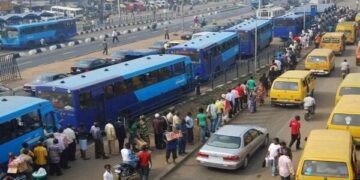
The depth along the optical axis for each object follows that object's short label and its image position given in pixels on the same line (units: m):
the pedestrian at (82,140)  18.11
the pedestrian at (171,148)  17.36
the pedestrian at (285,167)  14.71
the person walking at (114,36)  53.59
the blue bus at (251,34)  40.75
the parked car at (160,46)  39.57
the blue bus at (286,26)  49.25
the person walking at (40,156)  16.08
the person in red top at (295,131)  18.02
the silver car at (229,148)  16.33
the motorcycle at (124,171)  15.24
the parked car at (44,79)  30.19
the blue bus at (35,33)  52.69
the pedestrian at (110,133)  18.33
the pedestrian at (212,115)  20.50
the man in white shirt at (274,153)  15.85
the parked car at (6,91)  30.47
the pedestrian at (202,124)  19.33
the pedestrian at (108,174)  14.09
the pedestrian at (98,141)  18.06
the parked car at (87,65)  33.19
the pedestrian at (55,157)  16.67
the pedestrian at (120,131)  18.59
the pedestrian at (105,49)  45.67
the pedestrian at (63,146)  17.09
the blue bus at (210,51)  31.20
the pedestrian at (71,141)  17.70
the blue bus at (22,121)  16.77
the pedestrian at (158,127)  18.78
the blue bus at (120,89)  20.30
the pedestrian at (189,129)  18.89
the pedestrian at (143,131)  18.42
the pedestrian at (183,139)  18.44
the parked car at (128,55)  33.50
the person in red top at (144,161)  15.43
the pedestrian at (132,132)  18.44
